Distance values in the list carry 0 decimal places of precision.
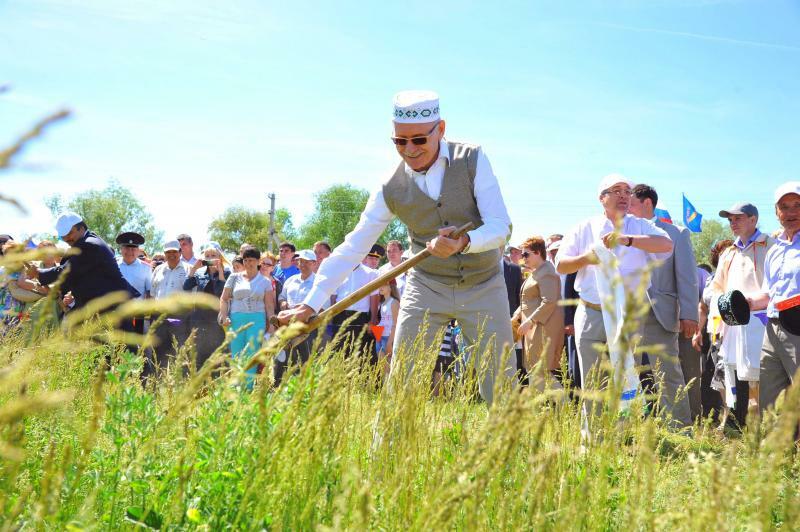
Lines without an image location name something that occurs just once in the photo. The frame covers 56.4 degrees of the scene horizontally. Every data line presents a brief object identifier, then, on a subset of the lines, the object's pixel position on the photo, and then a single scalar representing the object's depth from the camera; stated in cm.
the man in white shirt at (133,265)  986
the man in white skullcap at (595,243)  527
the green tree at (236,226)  8419
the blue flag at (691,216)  1259
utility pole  7307
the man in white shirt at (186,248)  1106
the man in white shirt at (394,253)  1029
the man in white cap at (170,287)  984
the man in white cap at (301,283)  979
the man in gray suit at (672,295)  586
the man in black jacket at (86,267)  708
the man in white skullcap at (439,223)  418
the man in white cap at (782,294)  480
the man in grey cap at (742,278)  647
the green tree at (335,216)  8975
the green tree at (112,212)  8062
